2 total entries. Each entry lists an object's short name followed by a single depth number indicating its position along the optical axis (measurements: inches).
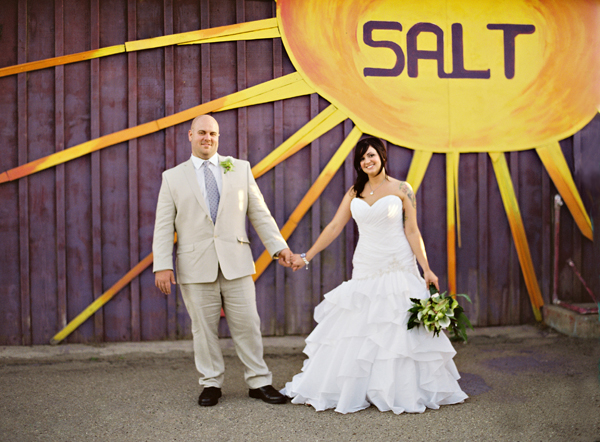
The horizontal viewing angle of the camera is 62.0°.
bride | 120.6
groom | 126.0
